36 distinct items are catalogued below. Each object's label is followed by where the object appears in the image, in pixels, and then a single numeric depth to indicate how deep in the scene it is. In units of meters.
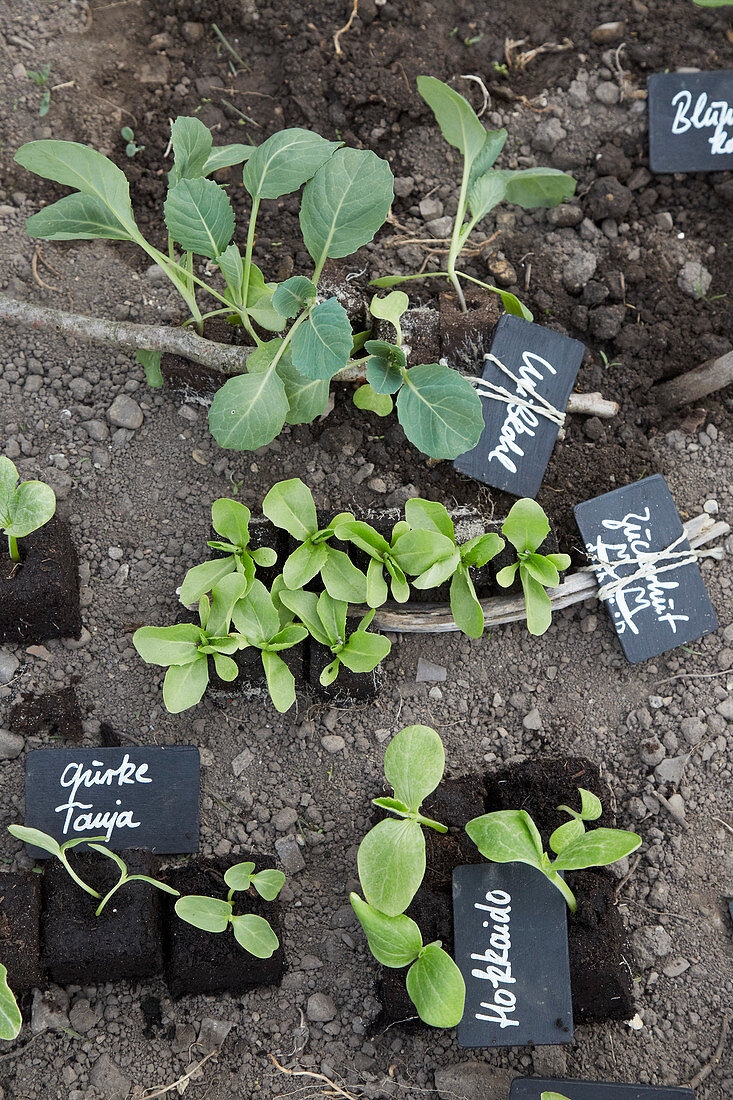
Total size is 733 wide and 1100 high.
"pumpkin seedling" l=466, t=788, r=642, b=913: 0.75
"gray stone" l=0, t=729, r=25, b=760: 0.80
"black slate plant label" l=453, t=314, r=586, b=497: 0.82
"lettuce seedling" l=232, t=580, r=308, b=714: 0.78
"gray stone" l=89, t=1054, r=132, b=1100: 0.78
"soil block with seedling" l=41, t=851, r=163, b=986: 0.77
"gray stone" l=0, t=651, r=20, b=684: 0.81
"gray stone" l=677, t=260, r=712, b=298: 0.86
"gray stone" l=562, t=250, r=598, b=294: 0.86
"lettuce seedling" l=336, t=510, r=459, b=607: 0.77
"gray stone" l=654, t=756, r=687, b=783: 0.82
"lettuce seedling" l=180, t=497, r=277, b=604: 0.78
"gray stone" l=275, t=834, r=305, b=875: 0.80
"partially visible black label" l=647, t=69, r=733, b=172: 0.87
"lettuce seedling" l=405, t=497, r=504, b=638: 0.78
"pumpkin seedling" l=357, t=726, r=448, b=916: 0.74
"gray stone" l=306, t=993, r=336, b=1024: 0.78
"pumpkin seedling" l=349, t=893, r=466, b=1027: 0.73
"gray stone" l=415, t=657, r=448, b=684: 0.82
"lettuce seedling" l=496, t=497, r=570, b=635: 0.78
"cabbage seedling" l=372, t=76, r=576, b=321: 0.80
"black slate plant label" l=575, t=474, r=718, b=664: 0.82
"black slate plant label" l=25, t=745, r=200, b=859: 0.79
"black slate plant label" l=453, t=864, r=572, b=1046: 0.76
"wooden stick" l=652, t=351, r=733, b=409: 0.83
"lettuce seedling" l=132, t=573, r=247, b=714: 0.77
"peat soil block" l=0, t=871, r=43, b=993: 0.77
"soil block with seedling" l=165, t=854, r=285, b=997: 0.77
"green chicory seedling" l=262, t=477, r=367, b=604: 0.77
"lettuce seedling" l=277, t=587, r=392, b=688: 0.77
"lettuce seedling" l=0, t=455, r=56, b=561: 0.76
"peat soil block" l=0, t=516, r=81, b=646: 0.79
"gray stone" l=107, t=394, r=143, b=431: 0.83
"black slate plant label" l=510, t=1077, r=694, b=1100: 0.76
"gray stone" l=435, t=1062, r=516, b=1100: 0.78
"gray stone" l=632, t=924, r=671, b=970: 0.80
